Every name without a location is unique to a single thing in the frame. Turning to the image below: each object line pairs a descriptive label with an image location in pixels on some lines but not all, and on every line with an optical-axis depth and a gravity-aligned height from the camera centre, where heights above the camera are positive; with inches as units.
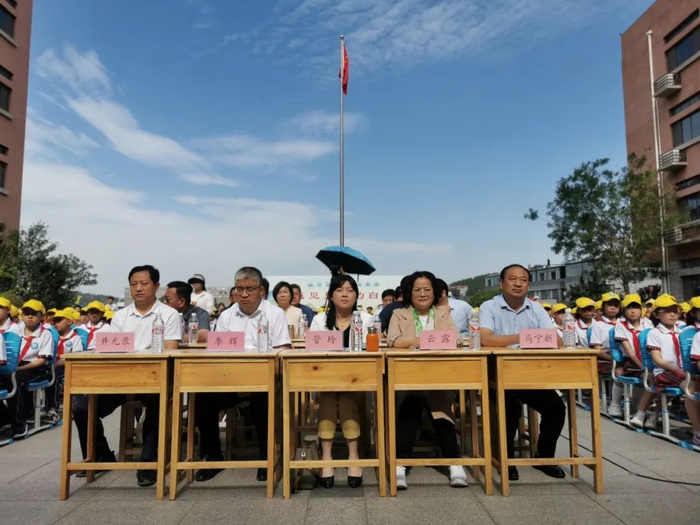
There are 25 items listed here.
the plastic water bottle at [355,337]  122.3 -5.7
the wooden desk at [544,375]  118.4 -15.0
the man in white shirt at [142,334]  131.4 -5.1
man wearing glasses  133.6 -8.2
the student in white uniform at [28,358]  181.8 -16.0
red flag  613.0 +302.0
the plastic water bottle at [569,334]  131.5 -5.8
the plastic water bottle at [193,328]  188.5 -5.2
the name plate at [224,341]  120.4 -6.4
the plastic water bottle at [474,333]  124.6 -4.9
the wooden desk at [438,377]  117.3 -15.2
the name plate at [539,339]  123.3 -6.4
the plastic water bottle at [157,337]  122.2 -5.5
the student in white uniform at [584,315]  244.7 -1.1
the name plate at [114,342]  120.7 -6.5
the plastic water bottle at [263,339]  123.5 -6.0
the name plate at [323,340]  121.3 -6.3
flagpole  518.9 +171.4
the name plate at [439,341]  120.9 -6.7
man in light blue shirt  132.0 -5.9
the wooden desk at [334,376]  117.2 -14.7
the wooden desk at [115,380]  117.0 -15.3
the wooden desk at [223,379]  116.9 -15.3
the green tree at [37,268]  669.3 +65.8
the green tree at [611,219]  850.1 +164.4
